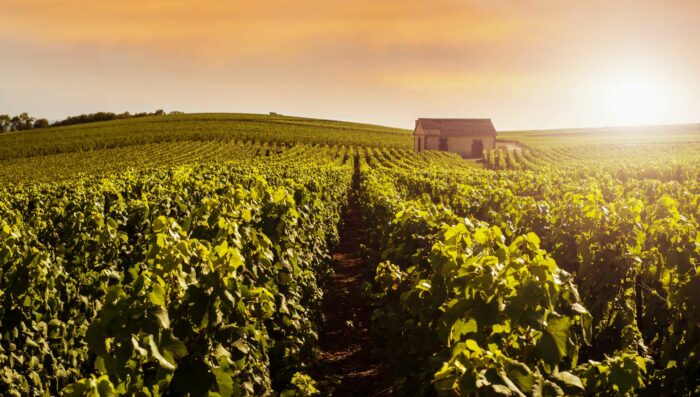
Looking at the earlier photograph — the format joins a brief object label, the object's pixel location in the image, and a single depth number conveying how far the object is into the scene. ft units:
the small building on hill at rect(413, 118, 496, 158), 238.68
